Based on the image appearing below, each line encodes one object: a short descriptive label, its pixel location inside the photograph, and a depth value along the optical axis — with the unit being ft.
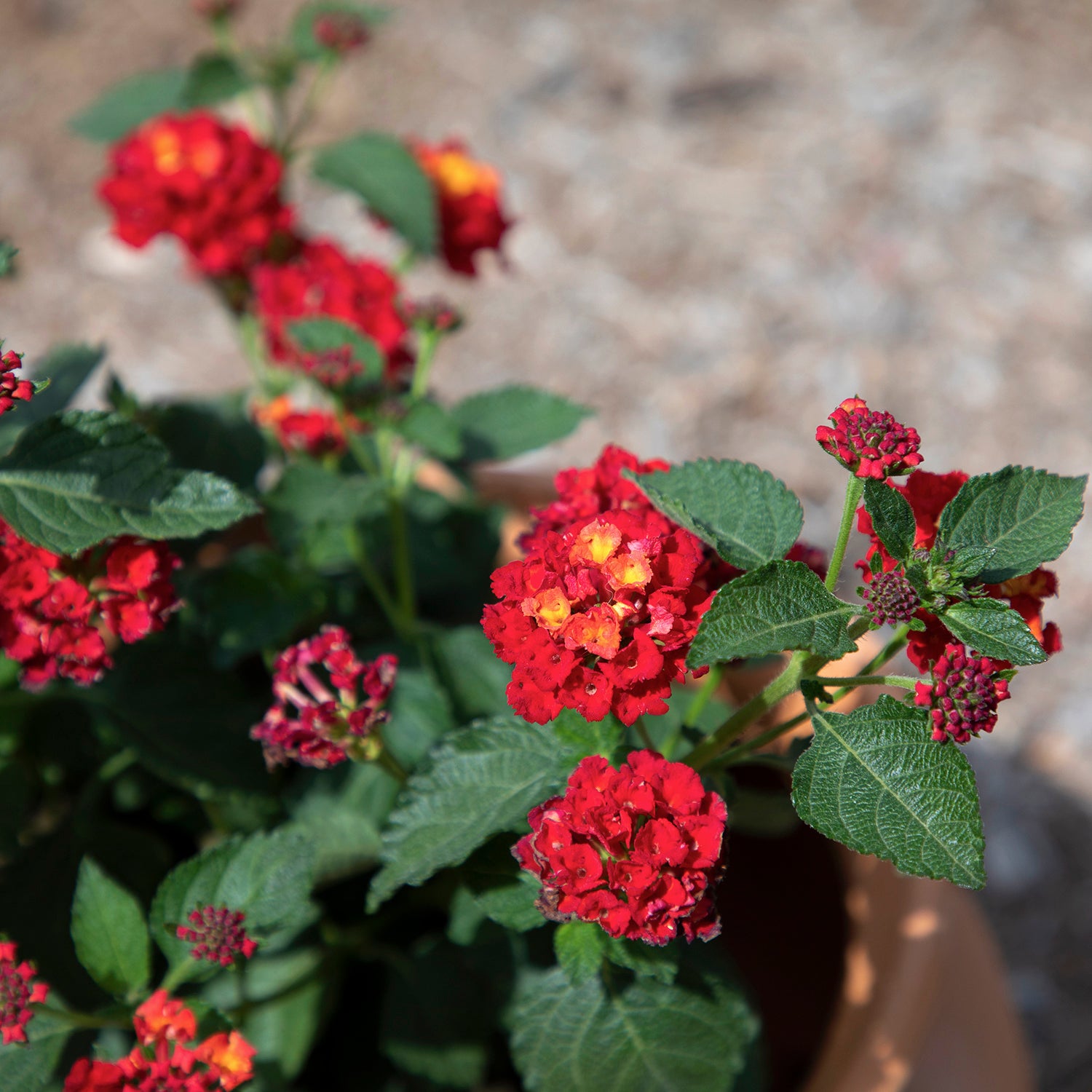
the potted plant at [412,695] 1.92
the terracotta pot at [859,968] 2.36
